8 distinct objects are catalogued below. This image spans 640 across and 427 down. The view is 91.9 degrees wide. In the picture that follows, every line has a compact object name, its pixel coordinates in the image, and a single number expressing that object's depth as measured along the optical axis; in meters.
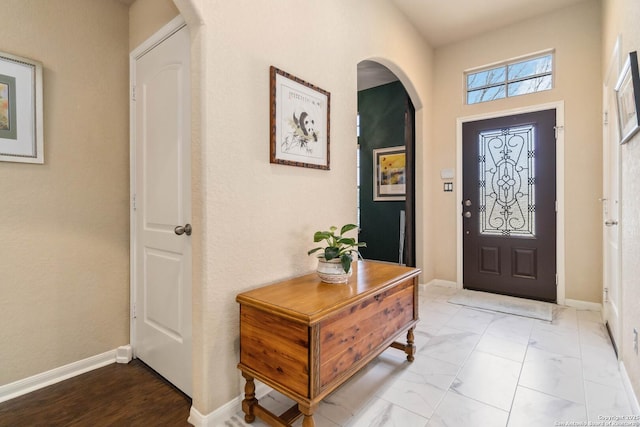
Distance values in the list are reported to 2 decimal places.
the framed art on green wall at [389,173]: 4.89
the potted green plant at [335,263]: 1.76
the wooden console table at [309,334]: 1.35
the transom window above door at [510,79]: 3.42
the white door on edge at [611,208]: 2.24
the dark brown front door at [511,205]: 3.37
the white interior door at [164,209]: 1.79
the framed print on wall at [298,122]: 1.84
